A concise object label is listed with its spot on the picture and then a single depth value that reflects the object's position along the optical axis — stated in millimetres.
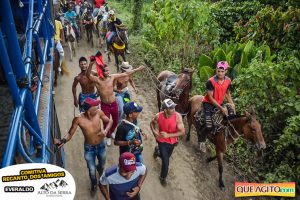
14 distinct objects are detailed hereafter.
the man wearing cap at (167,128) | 5407
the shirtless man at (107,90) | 6133
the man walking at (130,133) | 4906
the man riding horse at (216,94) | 6031
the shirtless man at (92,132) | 4705
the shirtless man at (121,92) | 6539
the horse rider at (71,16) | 11961
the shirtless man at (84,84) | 6449
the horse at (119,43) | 10148
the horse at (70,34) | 10970
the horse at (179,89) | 6992
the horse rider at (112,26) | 10430
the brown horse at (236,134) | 5812
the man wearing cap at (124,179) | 3939
